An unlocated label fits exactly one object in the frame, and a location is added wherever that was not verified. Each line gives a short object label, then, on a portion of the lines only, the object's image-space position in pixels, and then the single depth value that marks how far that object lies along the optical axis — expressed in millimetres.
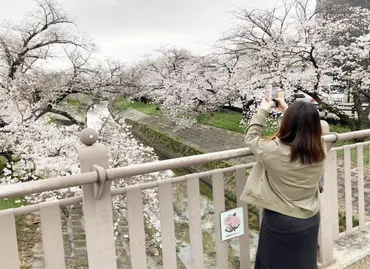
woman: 1579
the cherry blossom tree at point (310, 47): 10461
